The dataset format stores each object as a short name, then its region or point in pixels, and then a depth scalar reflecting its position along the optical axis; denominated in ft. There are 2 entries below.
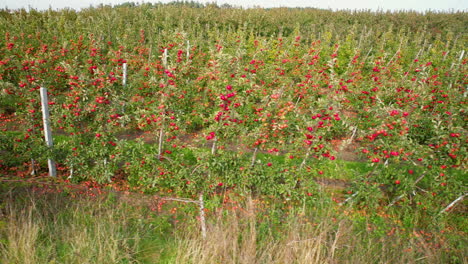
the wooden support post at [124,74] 22.48
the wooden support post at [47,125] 14.53
